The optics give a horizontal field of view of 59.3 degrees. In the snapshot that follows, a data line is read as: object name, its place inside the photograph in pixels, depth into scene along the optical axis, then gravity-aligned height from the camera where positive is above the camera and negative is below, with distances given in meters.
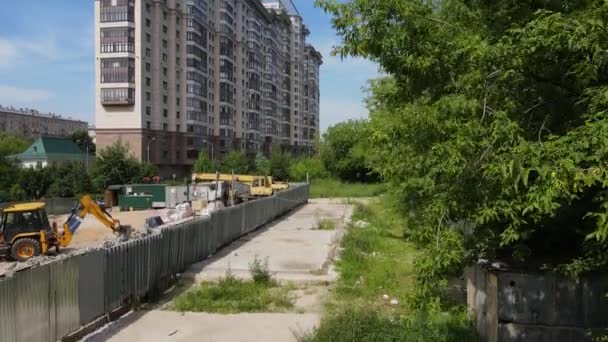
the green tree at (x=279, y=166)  74.44 +0.96
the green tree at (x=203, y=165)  73.88 +1.09
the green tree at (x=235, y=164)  77.18 +1.31
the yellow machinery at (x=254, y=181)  41.72 -0.69
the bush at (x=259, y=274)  12.74 -2.46
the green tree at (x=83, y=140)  102.50 +6.29
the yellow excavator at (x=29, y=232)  19.55 -2.25
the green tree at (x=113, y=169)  62.94 +0.45
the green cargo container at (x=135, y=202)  48.78 -2.68
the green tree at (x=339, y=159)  67.44 +1.82
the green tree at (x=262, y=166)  77.03 +1.06
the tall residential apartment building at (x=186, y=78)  69.44 +14.80
